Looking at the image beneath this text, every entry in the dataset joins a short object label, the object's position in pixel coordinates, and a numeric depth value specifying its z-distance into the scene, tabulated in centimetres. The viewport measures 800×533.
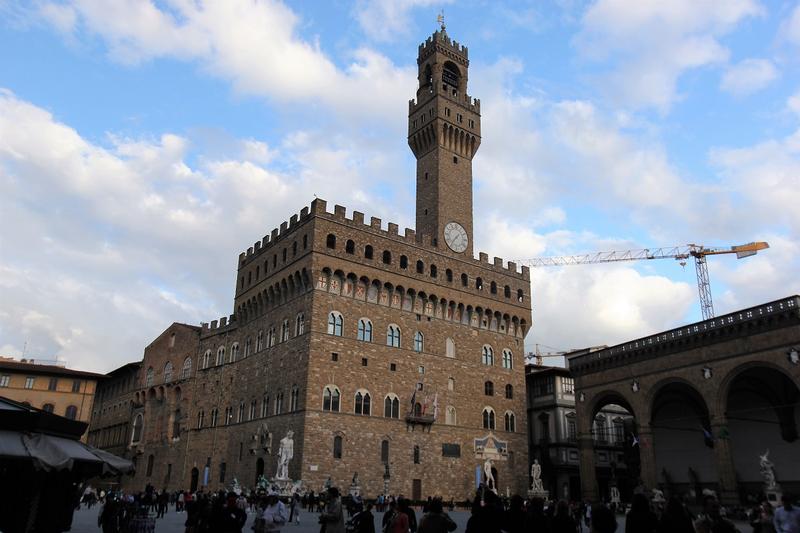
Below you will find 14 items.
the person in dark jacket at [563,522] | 835
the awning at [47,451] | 934
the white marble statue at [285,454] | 3278
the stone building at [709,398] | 2970
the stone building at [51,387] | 5306
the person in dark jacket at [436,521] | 843
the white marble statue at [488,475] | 3978
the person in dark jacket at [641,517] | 738
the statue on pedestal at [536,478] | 3856
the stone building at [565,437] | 4578
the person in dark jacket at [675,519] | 727
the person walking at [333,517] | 1088
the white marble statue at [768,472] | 2762
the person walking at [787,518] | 1000
